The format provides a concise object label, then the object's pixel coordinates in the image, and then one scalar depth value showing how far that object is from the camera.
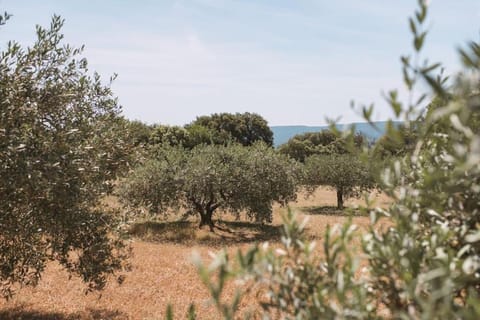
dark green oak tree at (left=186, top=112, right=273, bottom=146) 99.56
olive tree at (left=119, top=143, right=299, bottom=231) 32.44
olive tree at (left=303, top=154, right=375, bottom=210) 51.41
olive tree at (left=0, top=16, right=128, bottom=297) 8.22
